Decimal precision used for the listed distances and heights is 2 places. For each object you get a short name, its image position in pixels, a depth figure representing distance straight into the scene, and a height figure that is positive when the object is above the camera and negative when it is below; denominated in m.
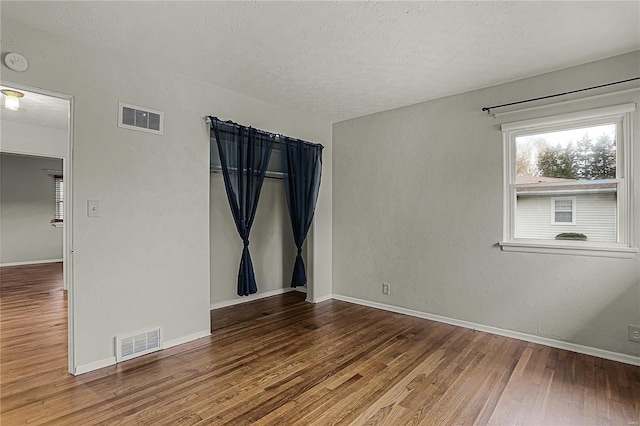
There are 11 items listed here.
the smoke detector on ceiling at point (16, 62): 2.33 +1.07
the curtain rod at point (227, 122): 3.46 +0.98
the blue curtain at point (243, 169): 3.59 +0.51
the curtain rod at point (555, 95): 2.83 +1.11
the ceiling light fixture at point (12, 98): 3.67 +1.30
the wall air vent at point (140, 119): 2.89 +0.85
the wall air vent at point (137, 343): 2.84 -1.11
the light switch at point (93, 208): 2.71 +0.06
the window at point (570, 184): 2.88 +0.28
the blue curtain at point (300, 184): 4.36 +0.42
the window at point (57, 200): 8.54 +0.39
